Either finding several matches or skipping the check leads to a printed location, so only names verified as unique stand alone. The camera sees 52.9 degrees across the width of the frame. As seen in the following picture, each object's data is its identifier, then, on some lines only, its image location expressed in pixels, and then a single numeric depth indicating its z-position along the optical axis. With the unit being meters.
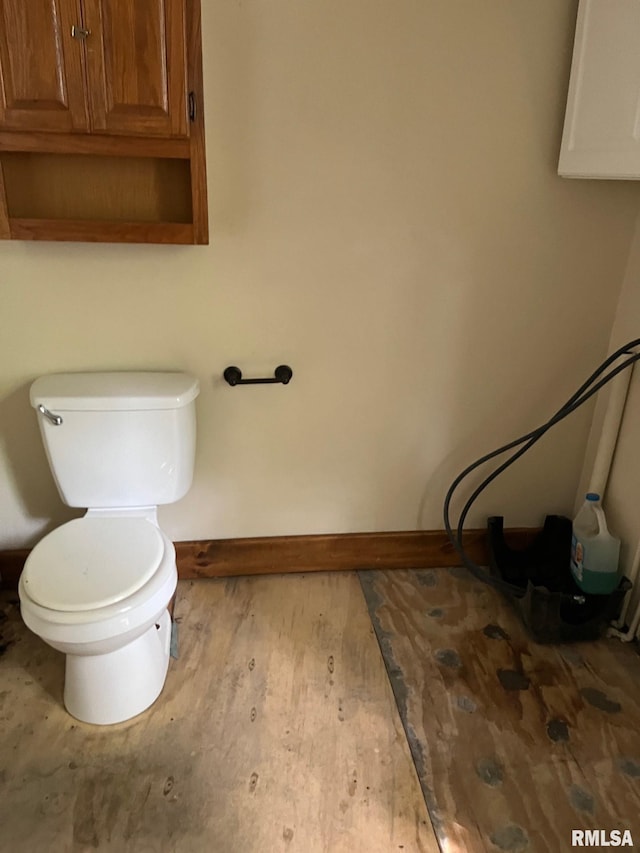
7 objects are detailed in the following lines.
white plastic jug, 1.97
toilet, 1.49
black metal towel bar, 1.96
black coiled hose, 1.91
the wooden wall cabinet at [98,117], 1.46
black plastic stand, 1.93
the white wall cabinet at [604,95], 1.50
